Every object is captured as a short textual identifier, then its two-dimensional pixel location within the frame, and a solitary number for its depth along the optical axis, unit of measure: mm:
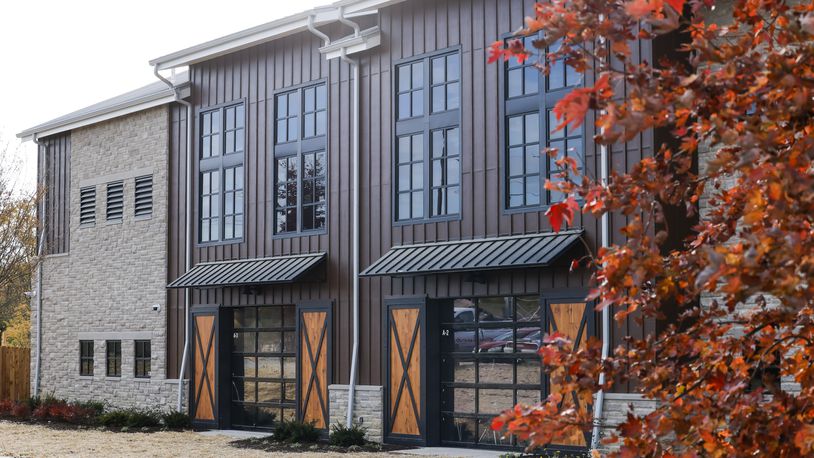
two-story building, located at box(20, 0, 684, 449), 16938
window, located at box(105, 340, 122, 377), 24797
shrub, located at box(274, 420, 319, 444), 18938
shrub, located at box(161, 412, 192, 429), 22141
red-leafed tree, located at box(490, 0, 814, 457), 3391
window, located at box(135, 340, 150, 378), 23984
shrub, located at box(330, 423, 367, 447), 18203
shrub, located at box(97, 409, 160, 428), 22109
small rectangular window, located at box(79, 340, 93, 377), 25781
